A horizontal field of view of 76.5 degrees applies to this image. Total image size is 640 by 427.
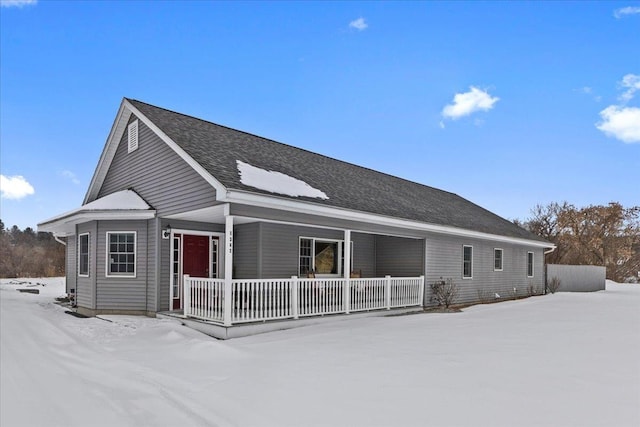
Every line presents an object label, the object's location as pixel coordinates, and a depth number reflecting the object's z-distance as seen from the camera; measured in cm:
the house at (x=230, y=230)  966
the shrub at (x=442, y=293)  1432
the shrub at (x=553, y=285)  2275
